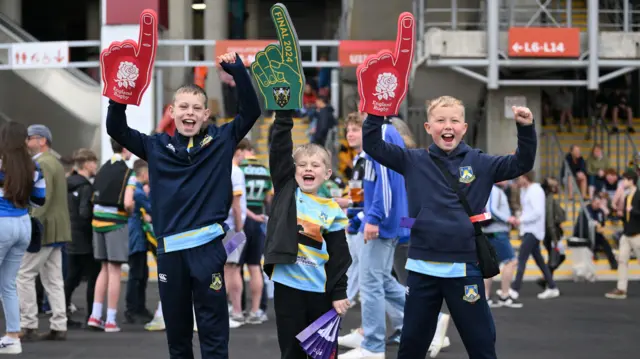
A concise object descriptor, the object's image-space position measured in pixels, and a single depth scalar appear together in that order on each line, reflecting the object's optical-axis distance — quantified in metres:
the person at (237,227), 9.74
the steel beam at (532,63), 19.47
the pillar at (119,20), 18.30
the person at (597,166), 20.52
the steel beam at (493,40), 19.20
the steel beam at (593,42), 19.38
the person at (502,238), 11.80
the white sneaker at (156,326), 9.94
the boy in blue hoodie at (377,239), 7.82
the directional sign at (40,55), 18.95
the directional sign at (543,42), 19.42
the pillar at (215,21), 27.42
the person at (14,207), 7.94
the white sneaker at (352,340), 8.66
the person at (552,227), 14.71
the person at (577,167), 20.30
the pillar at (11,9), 26.20
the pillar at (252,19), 35.25
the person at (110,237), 9.89
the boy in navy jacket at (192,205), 5.48
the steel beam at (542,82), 19.50
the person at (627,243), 13.30
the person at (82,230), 10.38
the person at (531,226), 13.12
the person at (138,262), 10.24
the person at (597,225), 16.78
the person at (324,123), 21.06
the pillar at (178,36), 22.83
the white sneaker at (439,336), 8.21
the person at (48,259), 9.07
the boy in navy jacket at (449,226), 5.39
